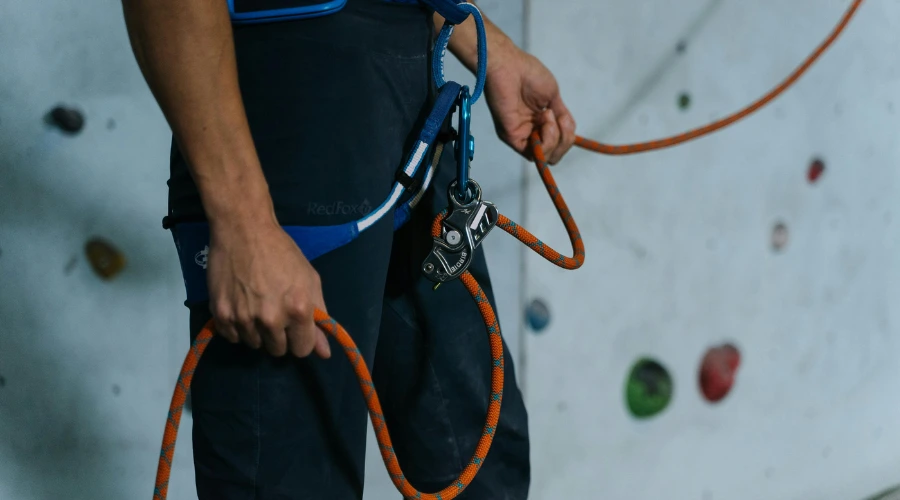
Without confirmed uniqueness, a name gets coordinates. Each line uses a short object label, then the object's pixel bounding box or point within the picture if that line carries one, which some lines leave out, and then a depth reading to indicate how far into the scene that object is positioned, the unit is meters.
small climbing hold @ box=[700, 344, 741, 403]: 3.54
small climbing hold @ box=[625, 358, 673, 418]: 3.30
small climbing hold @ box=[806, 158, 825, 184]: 3.71
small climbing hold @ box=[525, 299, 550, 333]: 3.01
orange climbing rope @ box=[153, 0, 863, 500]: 2.23
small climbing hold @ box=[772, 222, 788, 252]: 3.64
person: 2.18
